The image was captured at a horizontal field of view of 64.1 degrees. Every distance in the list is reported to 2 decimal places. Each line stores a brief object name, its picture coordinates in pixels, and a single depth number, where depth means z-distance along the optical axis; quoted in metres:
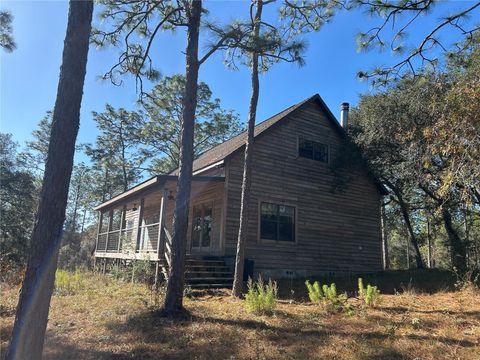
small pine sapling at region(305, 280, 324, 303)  8.28
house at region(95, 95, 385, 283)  13.37
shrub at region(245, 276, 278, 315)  7.57
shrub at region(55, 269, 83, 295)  10.84
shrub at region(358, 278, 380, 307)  8.00
